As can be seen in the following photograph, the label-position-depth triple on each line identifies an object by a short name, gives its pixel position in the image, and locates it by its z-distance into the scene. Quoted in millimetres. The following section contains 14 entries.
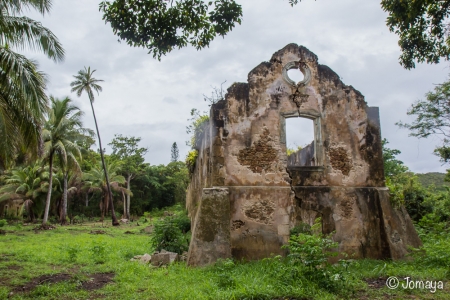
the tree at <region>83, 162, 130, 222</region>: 29547
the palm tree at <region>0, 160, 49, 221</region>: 25641
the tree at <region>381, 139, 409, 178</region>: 20188
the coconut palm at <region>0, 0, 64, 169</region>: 8883
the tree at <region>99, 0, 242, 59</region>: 5059
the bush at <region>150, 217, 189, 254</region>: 9406
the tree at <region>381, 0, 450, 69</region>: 5590
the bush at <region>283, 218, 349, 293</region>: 5863
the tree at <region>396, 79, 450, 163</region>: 18391
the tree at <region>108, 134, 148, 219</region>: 35219
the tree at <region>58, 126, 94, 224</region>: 21048
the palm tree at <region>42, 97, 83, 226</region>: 20156
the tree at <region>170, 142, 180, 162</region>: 55194
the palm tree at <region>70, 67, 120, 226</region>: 24438
